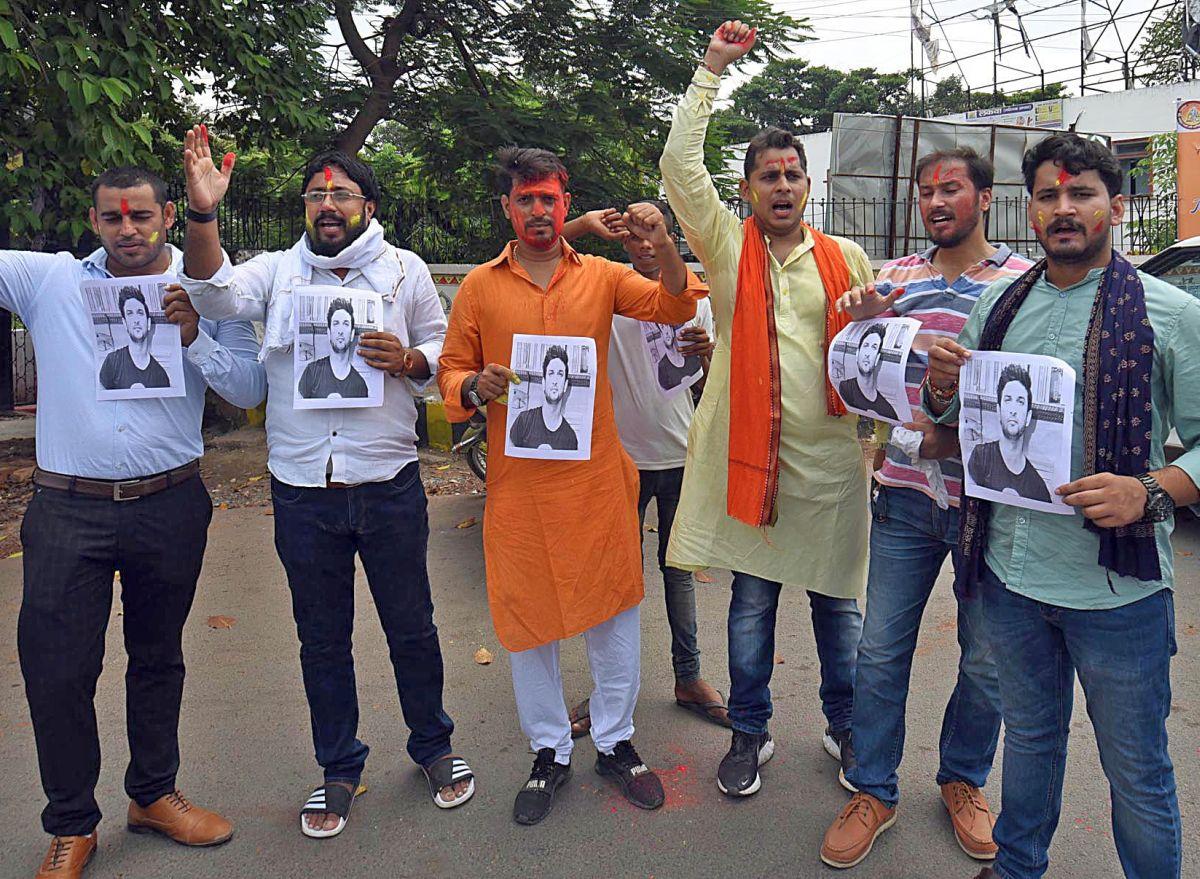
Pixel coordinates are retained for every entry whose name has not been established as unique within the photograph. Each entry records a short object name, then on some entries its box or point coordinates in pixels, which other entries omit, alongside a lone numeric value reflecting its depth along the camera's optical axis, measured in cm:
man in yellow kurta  307
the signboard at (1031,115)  2648
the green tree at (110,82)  577
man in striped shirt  276
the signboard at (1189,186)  1211
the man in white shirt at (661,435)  378
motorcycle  706
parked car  609
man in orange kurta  311
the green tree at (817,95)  4369
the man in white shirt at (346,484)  300
